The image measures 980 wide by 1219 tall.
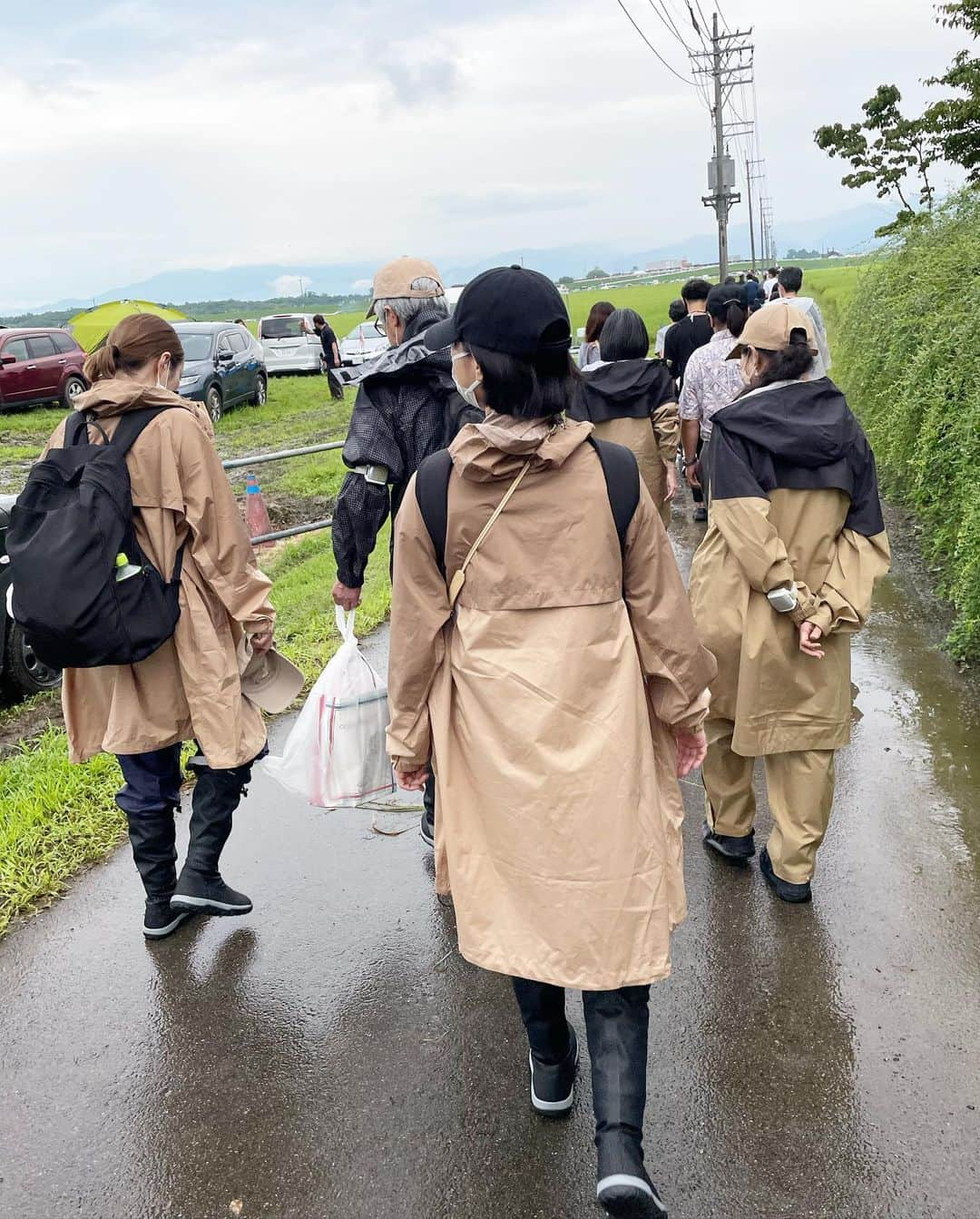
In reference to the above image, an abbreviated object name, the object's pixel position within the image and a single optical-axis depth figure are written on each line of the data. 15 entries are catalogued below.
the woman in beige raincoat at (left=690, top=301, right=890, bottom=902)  3.31
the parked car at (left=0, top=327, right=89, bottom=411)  19.17
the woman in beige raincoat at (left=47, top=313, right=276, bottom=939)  3.18
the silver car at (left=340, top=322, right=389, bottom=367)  26.33
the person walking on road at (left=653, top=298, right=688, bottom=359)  10.53
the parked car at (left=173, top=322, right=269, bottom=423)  18.00
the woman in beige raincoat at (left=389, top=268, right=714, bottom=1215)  2.22
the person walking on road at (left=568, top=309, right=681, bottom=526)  6.02
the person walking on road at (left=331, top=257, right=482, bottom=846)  3.51
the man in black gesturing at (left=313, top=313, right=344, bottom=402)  23.84
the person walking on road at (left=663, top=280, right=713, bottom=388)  9.25
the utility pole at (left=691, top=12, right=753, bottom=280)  29.80
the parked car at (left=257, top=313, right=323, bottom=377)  27.50
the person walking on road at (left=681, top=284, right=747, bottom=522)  6.90
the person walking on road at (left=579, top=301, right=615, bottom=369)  7.64
